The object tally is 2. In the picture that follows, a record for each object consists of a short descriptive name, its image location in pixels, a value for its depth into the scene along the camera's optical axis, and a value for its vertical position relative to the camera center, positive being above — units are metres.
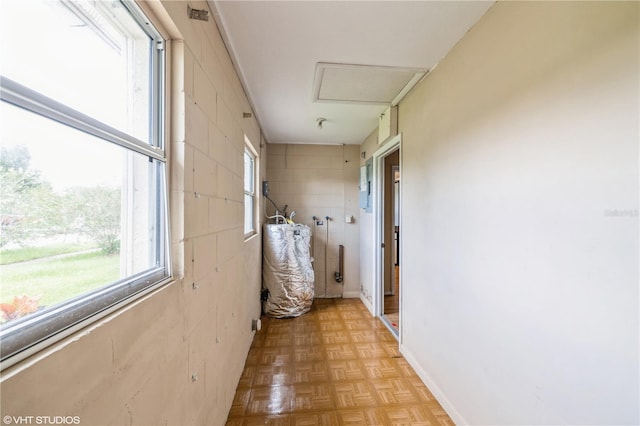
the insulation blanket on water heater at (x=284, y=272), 3.22 -0.71
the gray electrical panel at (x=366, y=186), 3.39 +0.37
